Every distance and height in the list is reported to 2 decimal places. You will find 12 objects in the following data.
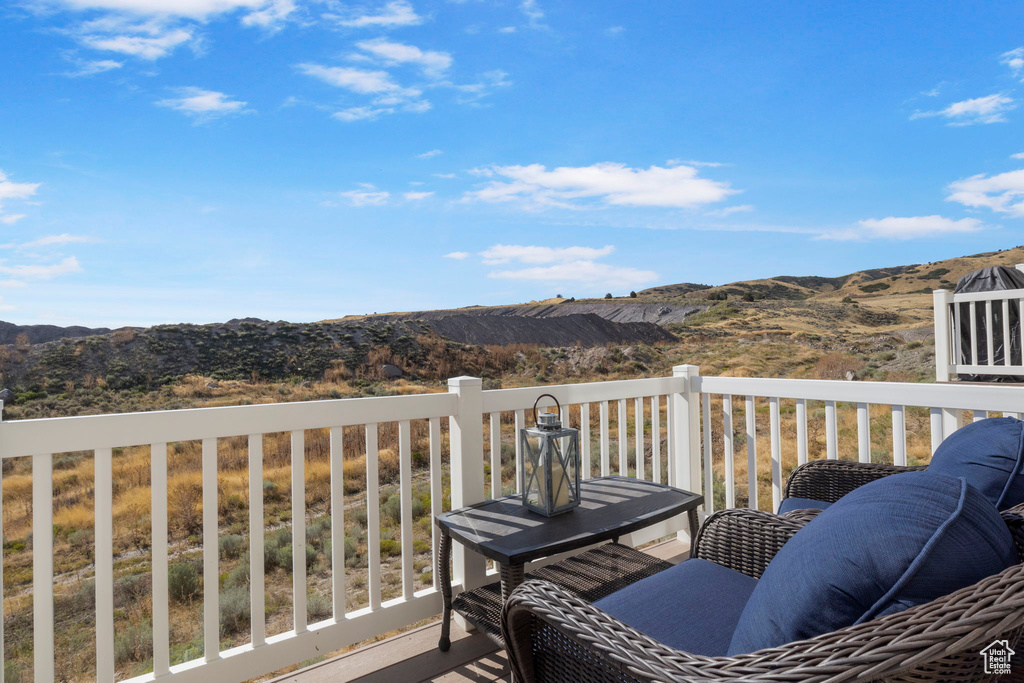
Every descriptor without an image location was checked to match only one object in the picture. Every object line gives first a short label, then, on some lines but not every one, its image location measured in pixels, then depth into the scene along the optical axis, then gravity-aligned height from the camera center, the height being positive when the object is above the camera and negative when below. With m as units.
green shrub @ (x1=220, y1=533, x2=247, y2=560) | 4.65 -1.73
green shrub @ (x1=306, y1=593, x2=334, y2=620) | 3.09 -1.53
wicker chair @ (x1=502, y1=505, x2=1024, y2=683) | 0.62 -0.41
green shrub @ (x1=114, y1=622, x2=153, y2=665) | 3.07 -1.71
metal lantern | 1.80 -0.42
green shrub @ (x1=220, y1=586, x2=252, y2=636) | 3.29 -1.64
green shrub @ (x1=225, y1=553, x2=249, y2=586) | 4.08 -1.76
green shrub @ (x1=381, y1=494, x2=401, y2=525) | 5.32 -1.67
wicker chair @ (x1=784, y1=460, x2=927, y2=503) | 1.90 -0.52
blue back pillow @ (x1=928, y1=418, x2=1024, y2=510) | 1.15 -0.29
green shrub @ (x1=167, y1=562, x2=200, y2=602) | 3.68 -1.62
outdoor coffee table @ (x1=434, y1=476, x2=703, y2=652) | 1.57 -0.59
